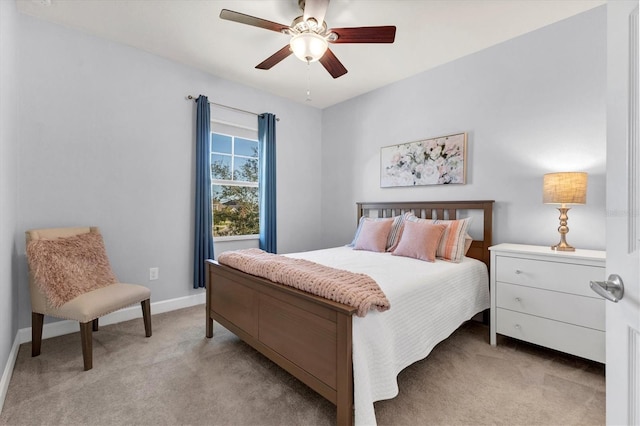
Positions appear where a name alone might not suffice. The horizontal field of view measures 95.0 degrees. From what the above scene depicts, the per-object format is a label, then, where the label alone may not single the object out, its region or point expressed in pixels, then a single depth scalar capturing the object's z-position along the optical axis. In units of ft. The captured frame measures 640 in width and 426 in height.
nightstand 6.40
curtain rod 10.65
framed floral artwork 10.00
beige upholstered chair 6.48
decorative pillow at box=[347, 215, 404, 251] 10.14
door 2.27
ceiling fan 6.31
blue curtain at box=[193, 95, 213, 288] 10.69
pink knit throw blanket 4.74
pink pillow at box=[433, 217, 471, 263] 8.59
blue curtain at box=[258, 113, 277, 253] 12.57
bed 4.48
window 11.84
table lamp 7.06
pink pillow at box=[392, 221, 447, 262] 8.54
